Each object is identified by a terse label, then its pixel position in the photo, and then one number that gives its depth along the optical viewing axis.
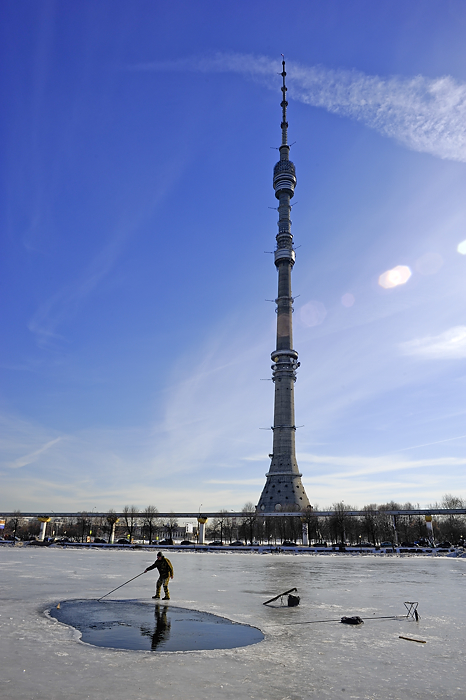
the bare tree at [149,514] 148.93
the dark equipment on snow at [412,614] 14.89
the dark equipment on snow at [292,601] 17.23
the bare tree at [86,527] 156.75
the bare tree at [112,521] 107.70
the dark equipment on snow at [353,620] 13.91
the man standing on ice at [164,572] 17.27
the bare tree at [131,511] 180.18
